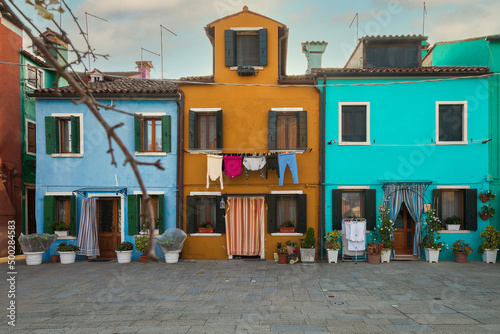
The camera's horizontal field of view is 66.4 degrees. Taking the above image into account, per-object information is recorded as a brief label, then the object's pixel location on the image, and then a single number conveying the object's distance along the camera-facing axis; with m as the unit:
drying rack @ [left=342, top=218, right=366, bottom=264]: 12.91
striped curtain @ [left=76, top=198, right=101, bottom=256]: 13.38
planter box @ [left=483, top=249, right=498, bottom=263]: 12.73
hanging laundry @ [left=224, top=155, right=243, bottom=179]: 12.85
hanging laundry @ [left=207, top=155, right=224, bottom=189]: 12.93
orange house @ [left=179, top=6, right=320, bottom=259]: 13.45
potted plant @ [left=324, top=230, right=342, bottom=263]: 12.72
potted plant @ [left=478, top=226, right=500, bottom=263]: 12.66
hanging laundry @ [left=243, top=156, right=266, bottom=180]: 12.78
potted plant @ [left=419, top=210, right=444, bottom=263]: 12.77
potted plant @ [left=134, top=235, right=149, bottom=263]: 13.05
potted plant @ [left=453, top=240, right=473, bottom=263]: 12.73
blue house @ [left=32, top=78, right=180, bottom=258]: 13.59
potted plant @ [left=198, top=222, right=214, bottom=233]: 13.53
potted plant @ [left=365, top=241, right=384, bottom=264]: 12.69
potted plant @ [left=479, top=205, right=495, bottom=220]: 12.89
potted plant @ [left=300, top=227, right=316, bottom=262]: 12.76
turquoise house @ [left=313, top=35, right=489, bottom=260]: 13.20
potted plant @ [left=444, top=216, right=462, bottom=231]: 13.11
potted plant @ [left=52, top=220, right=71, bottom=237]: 13.56
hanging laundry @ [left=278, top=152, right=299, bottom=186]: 12.82
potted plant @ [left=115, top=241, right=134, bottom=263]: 13.15
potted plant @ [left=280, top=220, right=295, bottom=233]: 13.34
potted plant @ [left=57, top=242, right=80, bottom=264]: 13.24
